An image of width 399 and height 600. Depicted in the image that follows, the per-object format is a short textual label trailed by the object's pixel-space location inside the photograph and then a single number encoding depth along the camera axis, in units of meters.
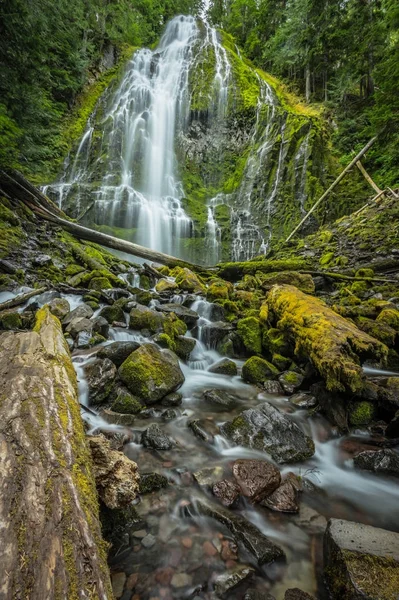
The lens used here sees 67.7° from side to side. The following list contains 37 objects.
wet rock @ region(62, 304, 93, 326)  5.50
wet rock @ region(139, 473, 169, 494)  2.56
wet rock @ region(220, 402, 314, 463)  3.13
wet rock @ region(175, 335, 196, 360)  5.62
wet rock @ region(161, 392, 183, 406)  4.03
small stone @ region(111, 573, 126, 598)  1.82
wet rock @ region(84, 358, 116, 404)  3.83
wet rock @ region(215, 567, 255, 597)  1.85
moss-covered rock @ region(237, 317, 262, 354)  5.66
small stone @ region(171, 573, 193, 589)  1.89
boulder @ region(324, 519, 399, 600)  1.60
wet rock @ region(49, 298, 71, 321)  5.64
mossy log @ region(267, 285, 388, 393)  3.36
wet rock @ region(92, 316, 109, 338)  5.36
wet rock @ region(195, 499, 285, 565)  2.07
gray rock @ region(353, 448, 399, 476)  2.90
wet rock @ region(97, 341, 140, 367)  4.35
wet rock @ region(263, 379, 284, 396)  4.48
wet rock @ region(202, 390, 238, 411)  4.23
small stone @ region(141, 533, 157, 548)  2.12
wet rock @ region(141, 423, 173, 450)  3.17
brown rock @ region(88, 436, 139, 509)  1.90
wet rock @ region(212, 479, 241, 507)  2.52
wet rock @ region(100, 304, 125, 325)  6.13
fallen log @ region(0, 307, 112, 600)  1.02
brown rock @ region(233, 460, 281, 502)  2.57
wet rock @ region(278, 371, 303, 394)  4.42
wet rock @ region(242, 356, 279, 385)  4.80
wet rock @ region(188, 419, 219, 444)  3.45
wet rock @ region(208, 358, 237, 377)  5.25
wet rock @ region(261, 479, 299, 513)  2.50
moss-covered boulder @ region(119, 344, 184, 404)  3.92
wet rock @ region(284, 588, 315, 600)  1.73
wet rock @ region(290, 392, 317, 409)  4.03
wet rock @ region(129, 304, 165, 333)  5.92
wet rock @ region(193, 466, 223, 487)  2.75
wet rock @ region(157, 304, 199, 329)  6.67
